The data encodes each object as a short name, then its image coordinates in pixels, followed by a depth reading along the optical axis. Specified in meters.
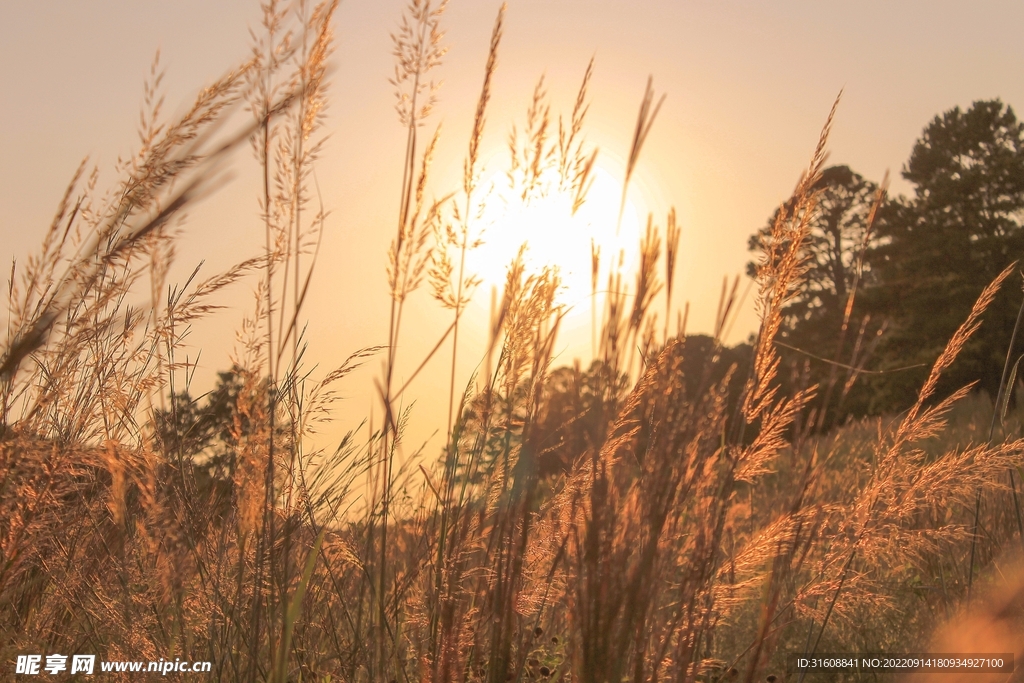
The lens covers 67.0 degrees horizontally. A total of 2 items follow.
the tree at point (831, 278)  26.78
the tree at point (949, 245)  20.61
